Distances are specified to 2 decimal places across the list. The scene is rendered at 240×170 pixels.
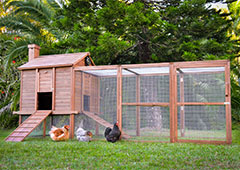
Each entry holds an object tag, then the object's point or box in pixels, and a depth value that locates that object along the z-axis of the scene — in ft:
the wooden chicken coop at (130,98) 27.45
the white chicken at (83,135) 28.30
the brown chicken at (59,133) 29.19
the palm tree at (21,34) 48.31
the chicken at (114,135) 27.50
